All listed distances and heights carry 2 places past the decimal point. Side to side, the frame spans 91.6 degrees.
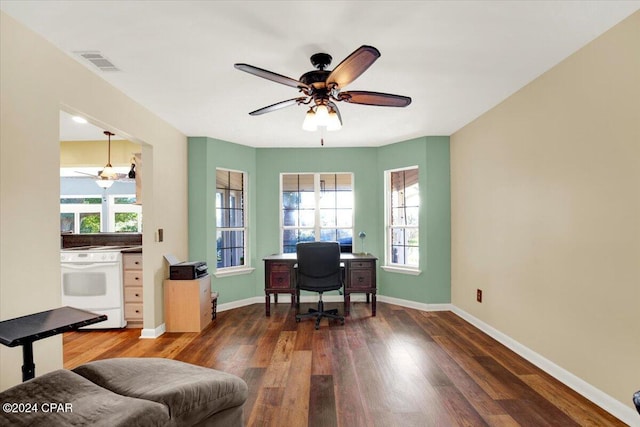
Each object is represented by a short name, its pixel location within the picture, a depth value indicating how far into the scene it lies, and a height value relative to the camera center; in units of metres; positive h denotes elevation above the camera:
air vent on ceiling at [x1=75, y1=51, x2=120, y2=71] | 2.25 +1.20
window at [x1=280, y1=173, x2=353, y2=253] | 5.14 +0.18
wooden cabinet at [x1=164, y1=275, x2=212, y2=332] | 3.65 -1.03
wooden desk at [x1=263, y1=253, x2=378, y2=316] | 4.29 -0.83
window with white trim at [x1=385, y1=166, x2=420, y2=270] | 4.71 -0.03
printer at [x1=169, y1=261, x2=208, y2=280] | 3.66 -0.62
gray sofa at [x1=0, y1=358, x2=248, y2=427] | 1.15 -0.76
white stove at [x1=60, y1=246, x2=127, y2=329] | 3.63 -0.70
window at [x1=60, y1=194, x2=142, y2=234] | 8.44 +0.17
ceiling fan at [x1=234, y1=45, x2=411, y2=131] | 1.91 +0.88
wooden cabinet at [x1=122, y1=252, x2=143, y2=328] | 3.71 -0.78
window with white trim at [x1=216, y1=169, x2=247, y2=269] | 4.69 -0.02
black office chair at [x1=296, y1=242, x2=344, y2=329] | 3.82 -0.64
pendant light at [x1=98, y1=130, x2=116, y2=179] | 4.40 +0.65
